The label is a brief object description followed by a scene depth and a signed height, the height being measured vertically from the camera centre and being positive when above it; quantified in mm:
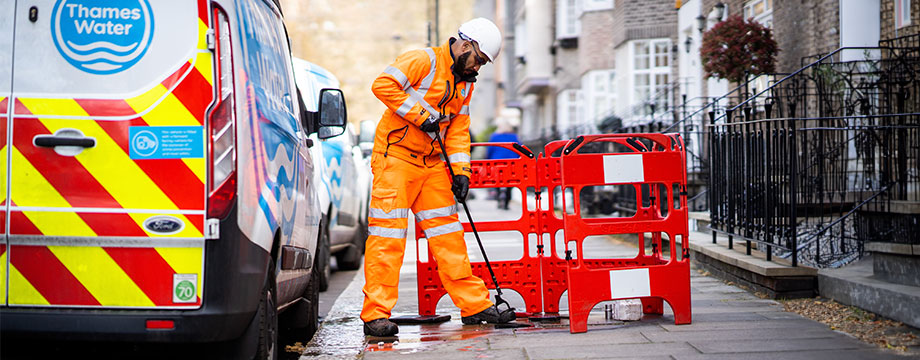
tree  14200 +1816
